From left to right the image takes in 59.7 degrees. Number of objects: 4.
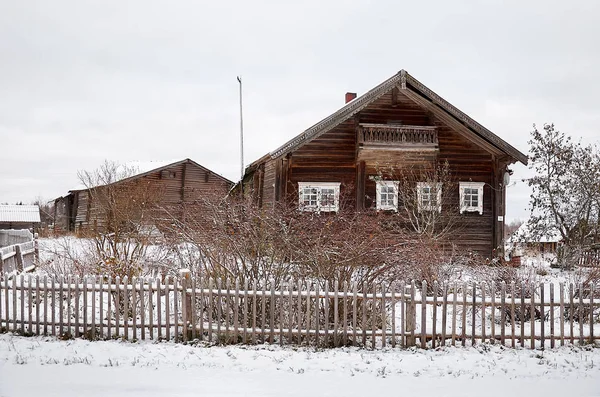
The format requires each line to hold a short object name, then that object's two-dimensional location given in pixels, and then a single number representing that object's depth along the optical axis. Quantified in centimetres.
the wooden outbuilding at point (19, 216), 5655
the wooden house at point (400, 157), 1922
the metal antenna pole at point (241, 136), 3834
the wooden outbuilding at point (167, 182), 3597
